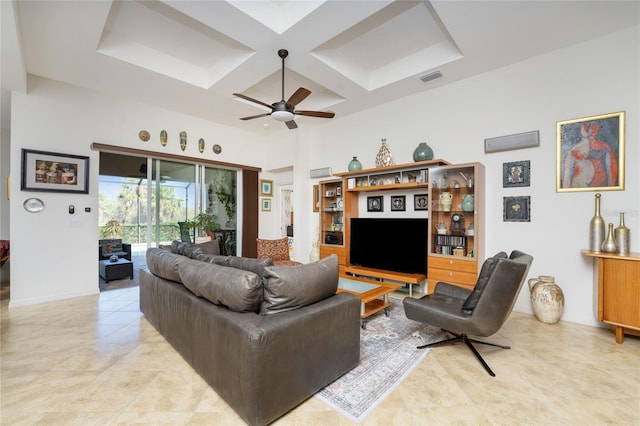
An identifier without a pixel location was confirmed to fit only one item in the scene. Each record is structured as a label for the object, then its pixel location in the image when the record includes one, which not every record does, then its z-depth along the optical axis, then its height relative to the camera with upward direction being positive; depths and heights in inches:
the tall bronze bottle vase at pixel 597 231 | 112.0 -6.6
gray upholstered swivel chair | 80.0 -29.3
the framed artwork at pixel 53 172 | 147.9 +22.8
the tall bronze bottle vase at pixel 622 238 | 106.5 -8.9
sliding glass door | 193.0 +11.7
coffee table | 116.5 -34.7
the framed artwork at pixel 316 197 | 222.1 +13.3
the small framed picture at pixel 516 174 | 134.1 +20.3
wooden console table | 97.3 -27.9
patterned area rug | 70.2 -47.8
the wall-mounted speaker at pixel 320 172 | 211.5 +32.3
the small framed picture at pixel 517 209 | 134.2 +2.7
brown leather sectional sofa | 59.5 -28.7
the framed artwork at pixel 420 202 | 167.0 +7.5
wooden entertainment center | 141.4 +3.3
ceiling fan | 122.0 +48.2
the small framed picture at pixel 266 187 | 259.9 +25.0
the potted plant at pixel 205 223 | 215.0 -7.9
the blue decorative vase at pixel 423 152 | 156.7 +35.3
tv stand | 155.7 -36.7
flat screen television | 160.1 -18.9
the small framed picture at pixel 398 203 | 176.7 +7.1
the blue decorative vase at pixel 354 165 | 187.3 +33.3
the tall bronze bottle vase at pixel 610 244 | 108.1 -11.5
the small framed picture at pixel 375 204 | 187.3 +6.8
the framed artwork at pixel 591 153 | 113.9 +26.7
